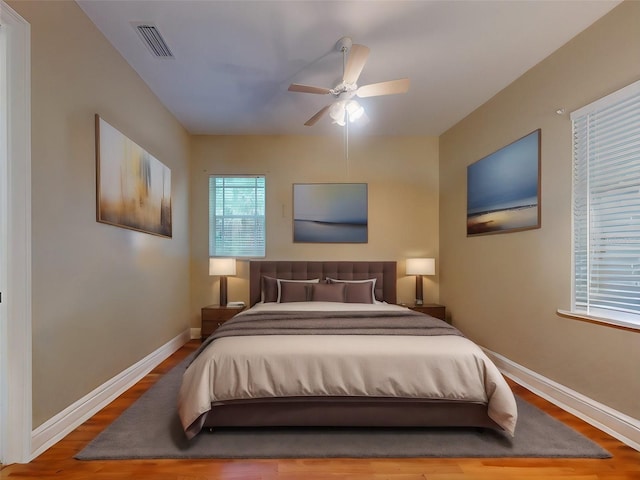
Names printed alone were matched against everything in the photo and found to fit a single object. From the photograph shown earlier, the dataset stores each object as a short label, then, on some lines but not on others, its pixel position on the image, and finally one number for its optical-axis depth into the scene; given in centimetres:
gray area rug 203
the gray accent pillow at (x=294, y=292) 422
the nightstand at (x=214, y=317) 446
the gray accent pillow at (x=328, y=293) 411
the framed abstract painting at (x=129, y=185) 268
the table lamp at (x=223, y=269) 462
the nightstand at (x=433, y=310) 457
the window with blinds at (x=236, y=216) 502
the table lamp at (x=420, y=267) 471
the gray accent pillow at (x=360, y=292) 420
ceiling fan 259
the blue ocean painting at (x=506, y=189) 314
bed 216
